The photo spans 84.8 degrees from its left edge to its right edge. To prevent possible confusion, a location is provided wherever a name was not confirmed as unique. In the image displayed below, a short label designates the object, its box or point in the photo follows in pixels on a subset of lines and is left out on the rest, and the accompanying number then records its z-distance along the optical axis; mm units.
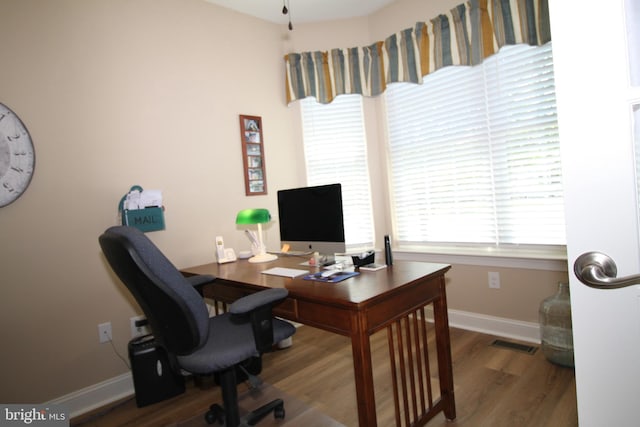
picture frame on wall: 2881
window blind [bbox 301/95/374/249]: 3186
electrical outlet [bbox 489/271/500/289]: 2574
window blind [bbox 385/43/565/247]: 2311
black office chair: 1277
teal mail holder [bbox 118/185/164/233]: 2156
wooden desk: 1354
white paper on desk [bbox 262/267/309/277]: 1878
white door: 615
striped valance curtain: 2256
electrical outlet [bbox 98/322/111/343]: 2184
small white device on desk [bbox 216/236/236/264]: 2467
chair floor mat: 1834
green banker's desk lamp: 2358
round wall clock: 1876
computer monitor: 1961
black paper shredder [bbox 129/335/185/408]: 2062
